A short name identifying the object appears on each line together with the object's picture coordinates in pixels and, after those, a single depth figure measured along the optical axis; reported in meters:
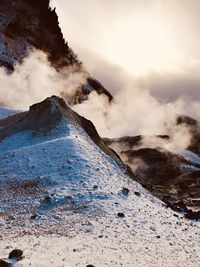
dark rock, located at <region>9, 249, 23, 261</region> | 17.73
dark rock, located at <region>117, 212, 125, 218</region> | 24.66
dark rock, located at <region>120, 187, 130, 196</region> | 28.52
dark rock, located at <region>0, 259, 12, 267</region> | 17.05
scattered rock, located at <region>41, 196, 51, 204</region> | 26.10
